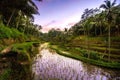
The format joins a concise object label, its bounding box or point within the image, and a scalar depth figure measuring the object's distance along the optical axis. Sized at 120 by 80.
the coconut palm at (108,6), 12.95
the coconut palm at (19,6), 9.40
